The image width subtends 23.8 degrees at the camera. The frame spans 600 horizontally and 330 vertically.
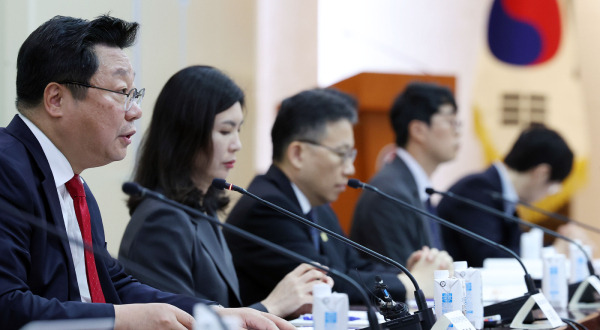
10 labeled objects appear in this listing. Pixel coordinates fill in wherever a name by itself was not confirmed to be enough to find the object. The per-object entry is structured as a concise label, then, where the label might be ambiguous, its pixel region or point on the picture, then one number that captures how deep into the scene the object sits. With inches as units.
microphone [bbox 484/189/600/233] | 296.6
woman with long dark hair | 157.4
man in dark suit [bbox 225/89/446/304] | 187.5
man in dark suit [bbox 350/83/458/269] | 241.6
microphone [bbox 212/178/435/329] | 127.0
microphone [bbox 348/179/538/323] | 156.6
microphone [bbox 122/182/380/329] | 103.6
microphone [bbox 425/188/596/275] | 191.2
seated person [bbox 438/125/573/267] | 287.9
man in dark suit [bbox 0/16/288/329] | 111.6
